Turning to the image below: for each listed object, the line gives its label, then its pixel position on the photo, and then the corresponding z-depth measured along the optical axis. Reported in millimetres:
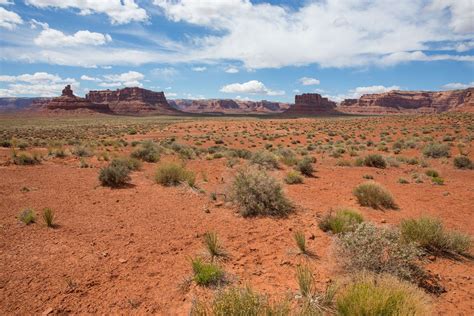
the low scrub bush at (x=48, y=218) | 6621
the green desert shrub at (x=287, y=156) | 15696
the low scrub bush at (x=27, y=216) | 6758
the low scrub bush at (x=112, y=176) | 10398
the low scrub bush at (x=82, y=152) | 17431
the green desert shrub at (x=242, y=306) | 2887
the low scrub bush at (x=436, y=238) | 5566
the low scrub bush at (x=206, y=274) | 4488
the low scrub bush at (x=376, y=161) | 15724
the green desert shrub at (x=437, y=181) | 11805
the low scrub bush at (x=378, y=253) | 4441
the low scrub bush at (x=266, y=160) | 14617
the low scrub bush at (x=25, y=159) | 13888
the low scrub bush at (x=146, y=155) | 16156
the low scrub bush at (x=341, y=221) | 6282
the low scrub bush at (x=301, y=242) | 5555
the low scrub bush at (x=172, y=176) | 10633
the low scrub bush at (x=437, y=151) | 18534
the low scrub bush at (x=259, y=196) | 7707
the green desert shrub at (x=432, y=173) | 13109
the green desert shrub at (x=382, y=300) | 2982
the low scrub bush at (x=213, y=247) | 5406
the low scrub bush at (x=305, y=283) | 4105
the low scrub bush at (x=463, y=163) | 15372
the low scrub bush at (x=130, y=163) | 12448
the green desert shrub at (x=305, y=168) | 13516
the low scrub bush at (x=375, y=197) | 8766
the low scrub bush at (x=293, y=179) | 11688
